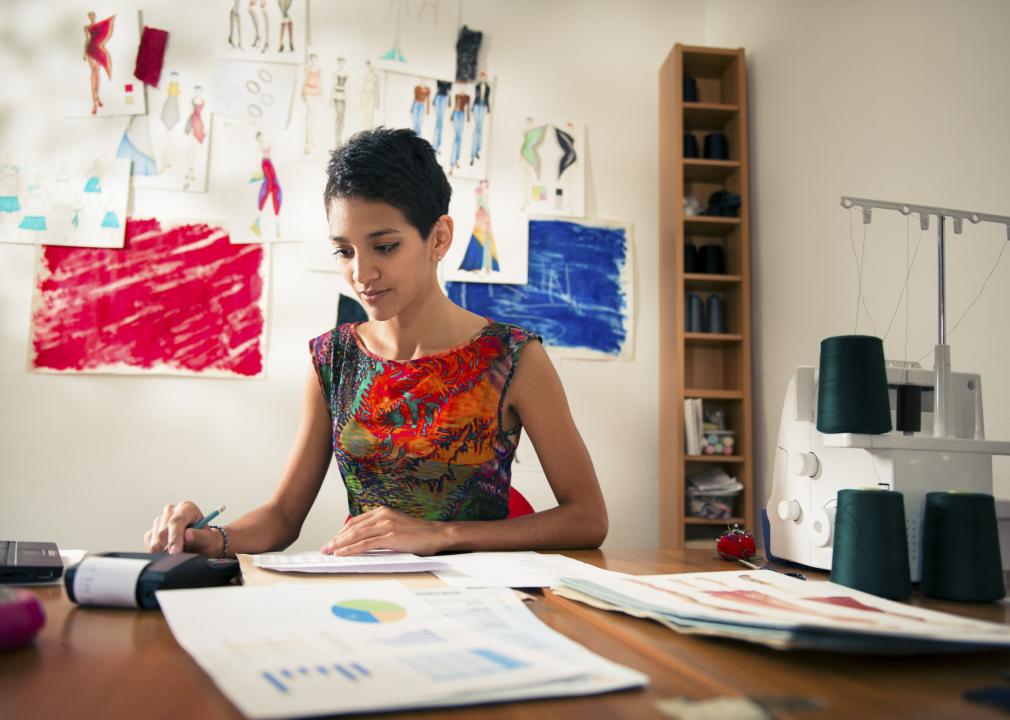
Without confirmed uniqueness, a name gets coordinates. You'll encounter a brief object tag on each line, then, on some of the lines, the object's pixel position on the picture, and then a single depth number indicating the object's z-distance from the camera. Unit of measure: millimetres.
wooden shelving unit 2912
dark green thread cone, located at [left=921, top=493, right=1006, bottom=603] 867
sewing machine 1014
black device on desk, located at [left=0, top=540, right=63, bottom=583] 850
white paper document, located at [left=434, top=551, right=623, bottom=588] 852
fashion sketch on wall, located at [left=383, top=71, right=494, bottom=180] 3082
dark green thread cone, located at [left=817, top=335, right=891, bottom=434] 1003
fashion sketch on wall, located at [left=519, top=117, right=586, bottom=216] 3140
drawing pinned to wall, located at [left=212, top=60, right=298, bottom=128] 2980
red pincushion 1160
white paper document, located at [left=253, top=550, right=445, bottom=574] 892
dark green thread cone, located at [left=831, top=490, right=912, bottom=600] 851
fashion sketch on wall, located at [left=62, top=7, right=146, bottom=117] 2908
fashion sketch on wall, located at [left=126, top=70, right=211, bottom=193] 2920
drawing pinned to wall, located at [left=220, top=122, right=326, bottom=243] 2953
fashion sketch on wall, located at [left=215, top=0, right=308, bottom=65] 3016
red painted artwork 2814
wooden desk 465
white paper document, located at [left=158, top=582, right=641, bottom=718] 459
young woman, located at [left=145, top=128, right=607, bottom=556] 1345
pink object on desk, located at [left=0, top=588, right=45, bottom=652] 558
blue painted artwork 3070
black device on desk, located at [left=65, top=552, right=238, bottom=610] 717
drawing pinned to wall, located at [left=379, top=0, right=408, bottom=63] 3098
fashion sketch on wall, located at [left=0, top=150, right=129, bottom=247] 2830
